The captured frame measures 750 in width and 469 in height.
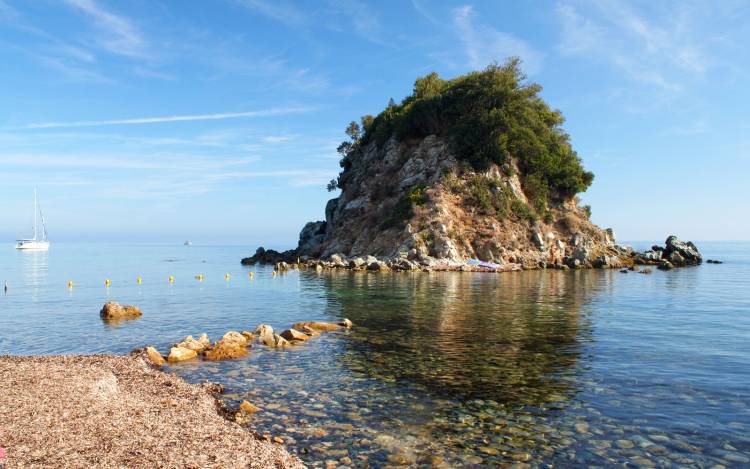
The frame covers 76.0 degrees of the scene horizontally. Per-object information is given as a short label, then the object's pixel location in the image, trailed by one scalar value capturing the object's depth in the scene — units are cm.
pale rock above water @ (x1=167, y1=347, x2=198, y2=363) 1930
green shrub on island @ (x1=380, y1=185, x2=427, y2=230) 7819
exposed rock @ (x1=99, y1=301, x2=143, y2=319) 3034
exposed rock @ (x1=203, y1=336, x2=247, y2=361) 1975
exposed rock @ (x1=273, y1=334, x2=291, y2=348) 2192
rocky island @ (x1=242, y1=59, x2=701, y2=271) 7525
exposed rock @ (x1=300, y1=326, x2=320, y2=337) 2459
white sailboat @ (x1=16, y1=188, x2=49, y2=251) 15738
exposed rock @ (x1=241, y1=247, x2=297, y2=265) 9171
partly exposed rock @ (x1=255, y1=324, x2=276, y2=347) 2217
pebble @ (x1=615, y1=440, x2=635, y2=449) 1101
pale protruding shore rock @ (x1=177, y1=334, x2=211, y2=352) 2061
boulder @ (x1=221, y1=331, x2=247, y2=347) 2102
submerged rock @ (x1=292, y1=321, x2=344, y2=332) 2595
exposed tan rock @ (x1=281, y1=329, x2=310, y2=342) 2306
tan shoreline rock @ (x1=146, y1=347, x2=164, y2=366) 1892
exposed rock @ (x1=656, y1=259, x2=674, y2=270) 7661
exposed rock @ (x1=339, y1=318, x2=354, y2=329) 2681
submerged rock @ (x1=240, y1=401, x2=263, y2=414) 1331
